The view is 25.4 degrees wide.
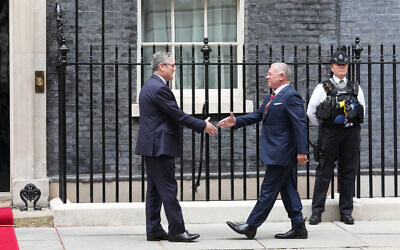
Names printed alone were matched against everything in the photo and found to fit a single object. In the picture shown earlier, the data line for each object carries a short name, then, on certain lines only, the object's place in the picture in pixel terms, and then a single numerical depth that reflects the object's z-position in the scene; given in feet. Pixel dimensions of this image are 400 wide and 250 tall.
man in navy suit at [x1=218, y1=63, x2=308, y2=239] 26.96
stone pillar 33.65
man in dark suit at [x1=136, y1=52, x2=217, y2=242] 26.45
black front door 35.32
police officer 29.40
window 36.63
